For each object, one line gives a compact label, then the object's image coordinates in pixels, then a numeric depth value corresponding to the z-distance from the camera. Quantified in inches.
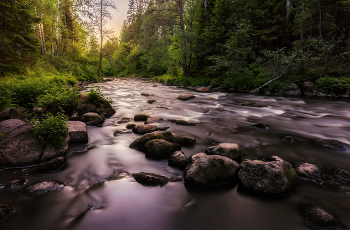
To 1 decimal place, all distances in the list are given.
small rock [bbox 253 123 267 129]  280.5
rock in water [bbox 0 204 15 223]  104.5
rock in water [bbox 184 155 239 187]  136.4
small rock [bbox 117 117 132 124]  301.8
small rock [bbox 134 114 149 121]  308.2
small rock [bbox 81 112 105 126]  274.2
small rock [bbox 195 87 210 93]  682.9
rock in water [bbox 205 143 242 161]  168.4
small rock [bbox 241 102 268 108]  424.5
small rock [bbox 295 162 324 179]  144.3
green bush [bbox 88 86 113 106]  319.3
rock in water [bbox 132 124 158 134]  243.7
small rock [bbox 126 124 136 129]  265.3
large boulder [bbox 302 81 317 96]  528.7
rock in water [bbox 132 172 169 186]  141.5
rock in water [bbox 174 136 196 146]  210.8
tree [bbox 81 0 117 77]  965.9
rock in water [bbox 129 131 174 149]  200.0
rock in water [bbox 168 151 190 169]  161.3
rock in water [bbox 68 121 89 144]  205.6
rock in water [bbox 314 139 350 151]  194.1
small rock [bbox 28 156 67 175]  147.6
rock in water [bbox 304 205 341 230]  99.5
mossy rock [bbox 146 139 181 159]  180.4
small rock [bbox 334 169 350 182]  142.2
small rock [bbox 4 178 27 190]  131.1
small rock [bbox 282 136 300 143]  225.0
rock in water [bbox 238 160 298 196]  124.3
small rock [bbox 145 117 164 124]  288.7
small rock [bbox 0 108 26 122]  217.3
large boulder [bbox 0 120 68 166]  152.7
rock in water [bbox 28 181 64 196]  127.4
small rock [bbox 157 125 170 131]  252.1
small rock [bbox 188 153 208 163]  164.0
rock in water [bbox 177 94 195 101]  531.5
